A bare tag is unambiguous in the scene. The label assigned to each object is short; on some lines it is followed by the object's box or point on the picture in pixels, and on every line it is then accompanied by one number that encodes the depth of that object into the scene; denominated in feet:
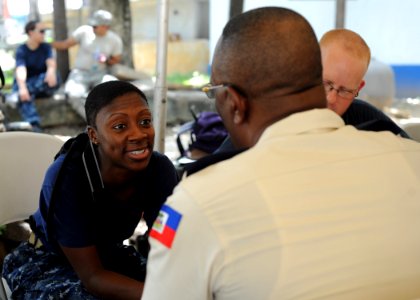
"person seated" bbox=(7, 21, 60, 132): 22.56
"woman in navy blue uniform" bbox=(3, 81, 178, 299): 6.30
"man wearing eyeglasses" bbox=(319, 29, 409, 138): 7.23
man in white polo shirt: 3.38
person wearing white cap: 25.09
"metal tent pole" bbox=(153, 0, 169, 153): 10.43
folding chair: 7.85
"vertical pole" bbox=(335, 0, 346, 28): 19.24
